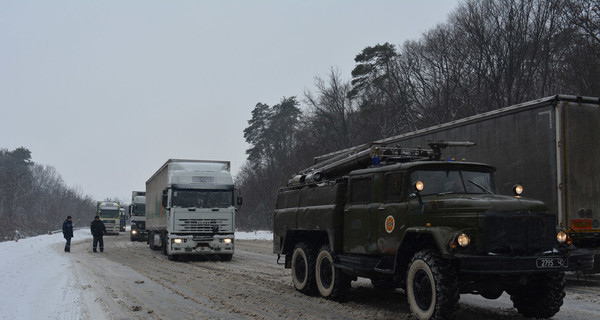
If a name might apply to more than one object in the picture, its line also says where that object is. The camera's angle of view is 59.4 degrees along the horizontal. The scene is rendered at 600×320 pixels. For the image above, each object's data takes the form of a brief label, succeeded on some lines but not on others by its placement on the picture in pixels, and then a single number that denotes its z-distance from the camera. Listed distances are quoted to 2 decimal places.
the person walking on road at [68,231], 25.88
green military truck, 7.00
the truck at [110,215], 49.75
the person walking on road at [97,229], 25.47
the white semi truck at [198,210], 19.50
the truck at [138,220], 36.25
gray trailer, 11.08
